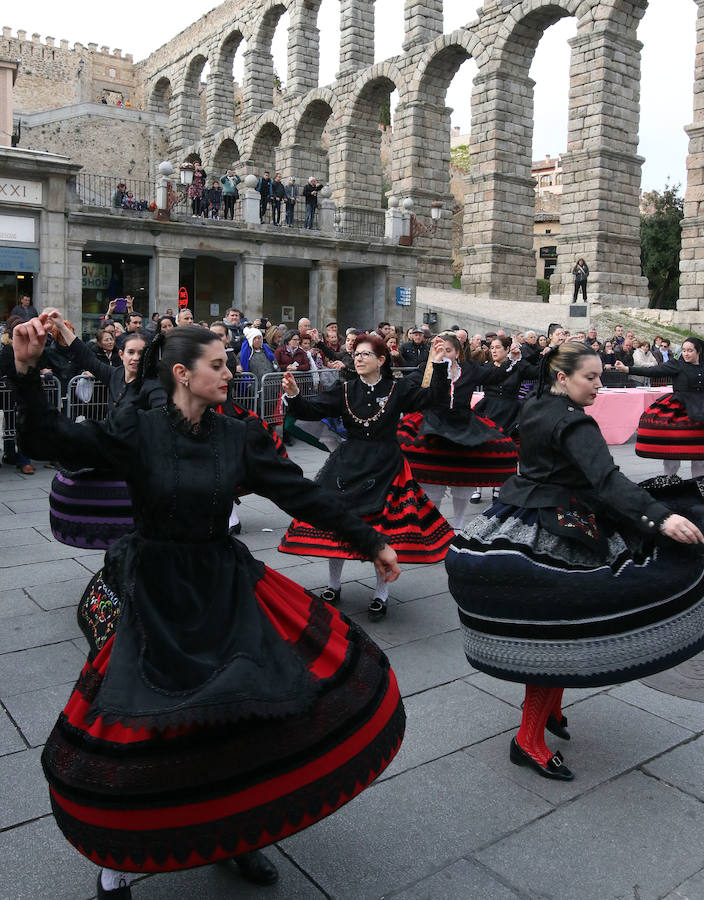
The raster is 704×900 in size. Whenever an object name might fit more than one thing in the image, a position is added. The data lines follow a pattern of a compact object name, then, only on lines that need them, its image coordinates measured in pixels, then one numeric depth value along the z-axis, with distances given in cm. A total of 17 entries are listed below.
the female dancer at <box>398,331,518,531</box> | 803
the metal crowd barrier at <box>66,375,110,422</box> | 1144
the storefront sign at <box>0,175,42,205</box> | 1681
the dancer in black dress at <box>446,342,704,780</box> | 330
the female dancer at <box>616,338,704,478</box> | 973
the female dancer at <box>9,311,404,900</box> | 231
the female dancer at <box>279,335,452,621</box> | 557
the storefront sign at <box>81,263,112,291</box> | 2238
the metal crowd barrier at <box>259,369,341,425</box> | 1246
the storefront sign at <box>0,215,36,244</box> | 1710
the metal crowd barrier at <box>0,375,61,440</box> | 1116
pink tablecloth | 1383
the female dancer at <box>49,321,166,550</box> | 533
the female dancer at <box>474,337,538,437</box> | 928
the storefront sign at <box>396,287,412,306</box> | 2580
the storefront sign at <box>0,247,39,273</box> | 1734
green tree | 4450
